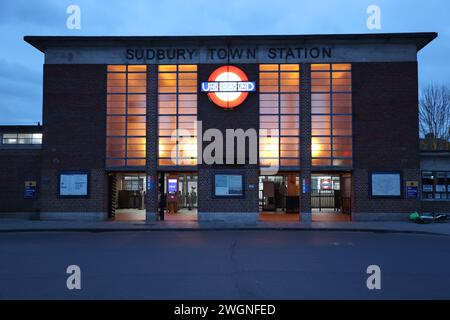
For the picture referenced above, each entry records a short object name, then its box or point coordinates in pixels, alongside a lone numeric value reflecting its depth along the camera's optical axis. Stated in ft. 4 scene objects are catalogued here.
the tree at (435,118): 152.97
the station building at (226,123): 83.41
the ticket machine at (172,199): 105.40
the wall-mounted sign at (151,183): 84.72
